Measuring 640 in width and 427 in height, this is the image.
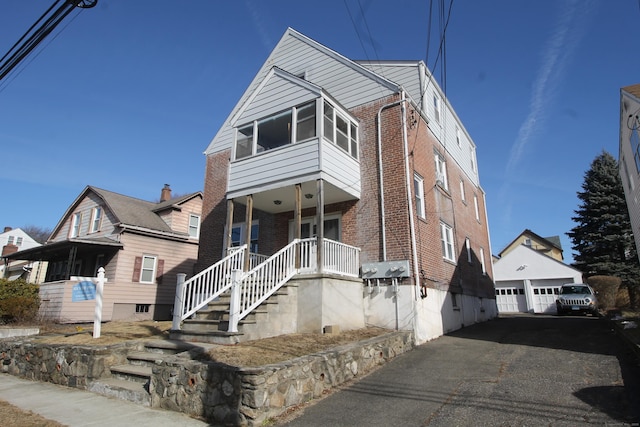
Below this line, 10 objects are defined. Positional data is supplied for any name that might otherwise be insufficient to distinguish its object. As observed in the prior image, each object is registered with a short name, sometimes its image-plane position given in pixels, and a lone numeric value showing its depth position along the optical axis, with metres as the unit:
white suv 19.58
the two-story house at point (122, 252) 18.50
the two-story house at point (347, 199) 10.59
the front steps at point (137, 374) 6.37
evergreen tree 29.22
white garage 26.94
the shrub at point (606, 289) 23.03
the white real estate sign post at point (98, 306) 9.35
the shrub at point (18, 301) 15.45
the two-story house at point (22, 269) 26.91
